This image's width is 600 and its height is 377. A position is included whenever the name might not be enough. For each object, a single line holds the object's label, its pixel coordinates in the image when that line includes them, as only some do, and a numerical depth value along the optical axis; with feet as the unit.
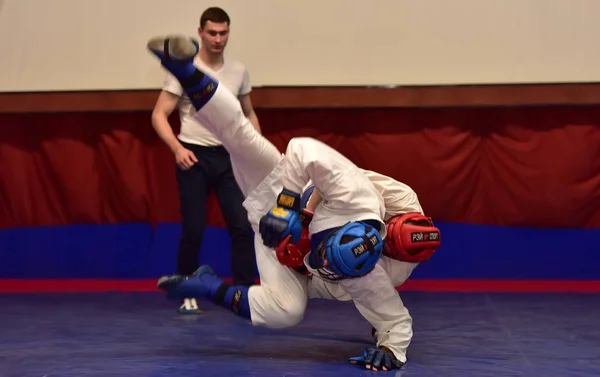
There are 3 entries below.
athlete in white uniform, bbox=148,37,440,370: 20.02
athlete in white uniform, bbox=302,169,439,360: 21.03
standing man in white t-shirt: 28.13
